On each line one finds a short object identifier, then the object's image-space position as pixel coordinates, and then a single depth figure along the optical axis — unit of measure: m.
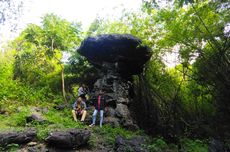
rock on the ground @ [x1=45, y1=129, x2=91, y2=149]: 4.56
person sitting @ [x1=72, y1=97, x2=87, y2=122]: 6.94
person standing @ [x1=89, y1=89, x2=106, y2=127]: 6.63
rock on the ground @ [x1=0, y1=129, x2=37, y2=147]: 4.38
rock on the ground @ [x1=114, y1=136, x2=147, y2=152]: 4.88
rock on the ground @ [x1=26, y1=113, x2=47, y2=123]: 6.06
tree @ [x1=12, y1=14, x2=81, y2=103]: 10.02
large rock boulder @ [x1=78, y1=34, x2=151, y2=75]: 7.90
